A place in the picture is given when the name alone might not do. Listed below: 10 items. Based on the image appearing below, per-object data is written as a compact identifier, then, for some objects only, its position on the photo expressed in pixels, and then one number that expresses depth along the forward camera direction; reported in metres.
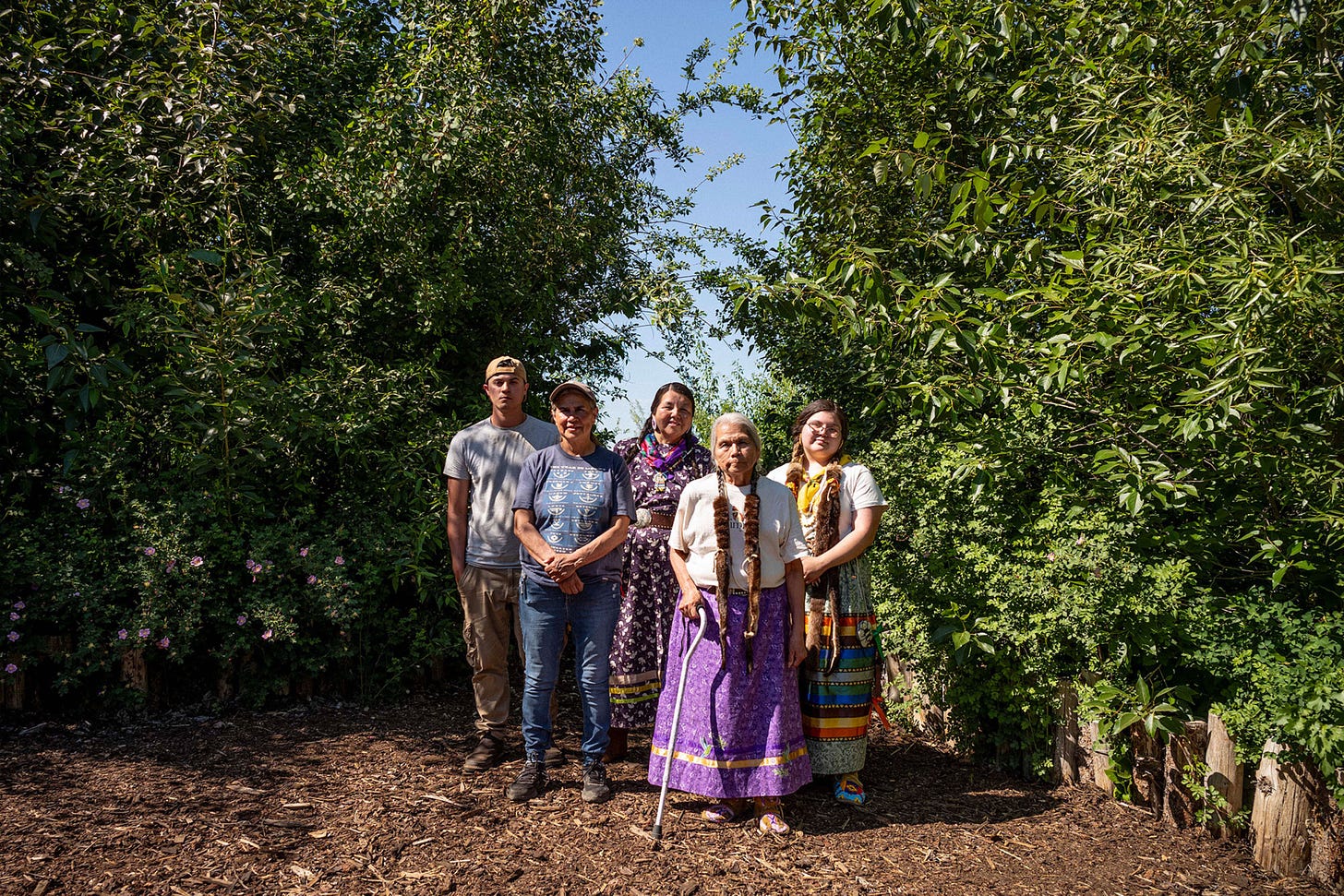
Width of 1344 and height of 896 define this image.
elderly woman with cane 3.41
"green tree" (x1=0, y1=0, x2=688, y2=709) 4.46
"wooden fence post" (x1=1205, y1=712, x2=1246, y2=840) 3.29
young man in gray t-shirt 4.01
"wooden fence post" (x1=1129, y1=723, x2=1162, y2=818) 3.55
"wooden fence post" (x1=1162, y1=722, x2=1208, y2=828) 3.39
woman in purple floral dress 4.02
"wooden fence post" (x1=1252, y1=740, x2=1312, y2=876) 3.07
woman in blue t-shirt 3.65
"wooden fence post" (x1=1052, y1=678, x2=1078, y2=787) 3.88
